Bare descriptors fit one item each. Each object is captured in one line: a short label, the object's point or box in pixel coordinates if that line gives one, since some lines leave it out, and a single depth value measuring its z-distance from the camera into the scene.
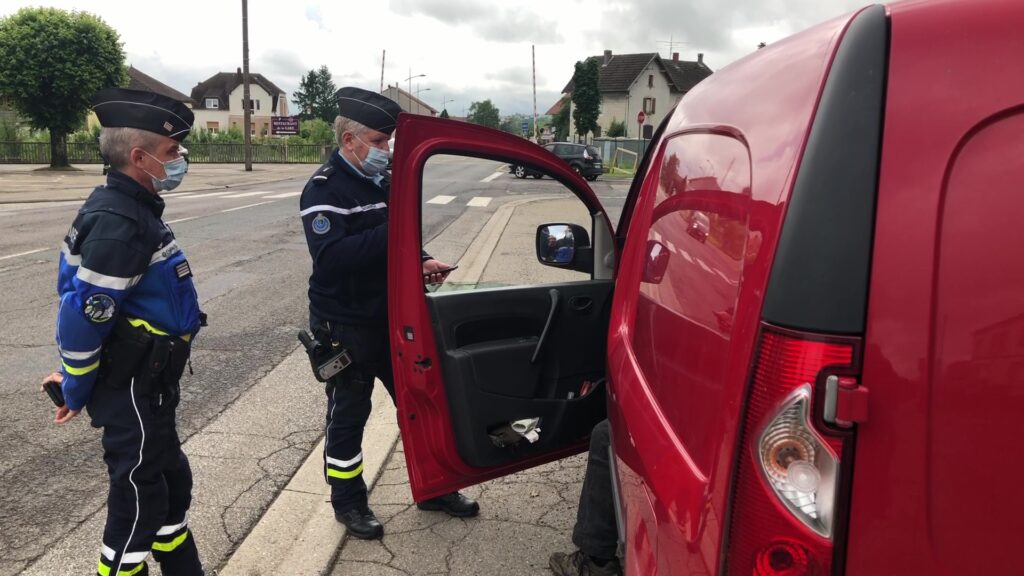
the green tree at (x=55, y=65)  31.84
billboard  53.12
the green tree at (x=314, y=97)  116.94
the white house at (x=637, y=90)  71.00
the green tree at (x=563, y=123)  88.12
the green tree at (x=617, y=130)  65.75
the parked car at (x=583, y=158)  31.27
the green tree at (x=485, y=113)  142.00
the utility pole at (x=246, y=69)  30.27
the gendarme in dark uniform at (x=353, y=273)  2.87
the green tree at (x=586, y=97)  59.44
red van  1.09
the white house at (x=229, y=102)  88.94
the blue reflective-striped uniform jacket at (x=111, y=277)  2.12
